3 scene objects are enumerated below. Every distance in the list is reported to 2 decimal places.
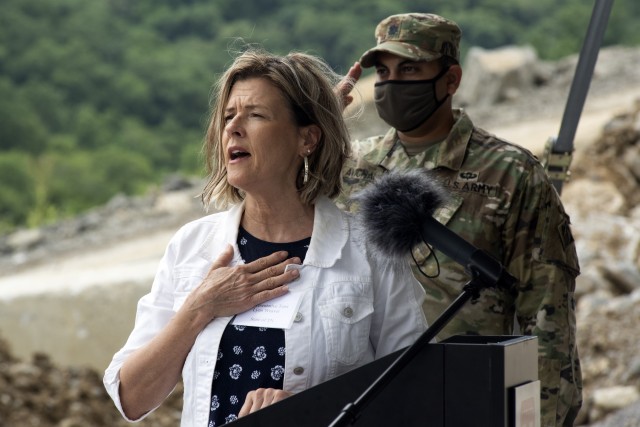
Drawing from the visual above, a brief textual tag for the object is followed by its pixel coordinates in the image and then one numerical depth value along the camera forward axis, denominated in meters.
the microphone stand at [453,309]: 4.59
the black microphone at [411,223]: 4.69
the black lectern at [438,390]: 4.62
